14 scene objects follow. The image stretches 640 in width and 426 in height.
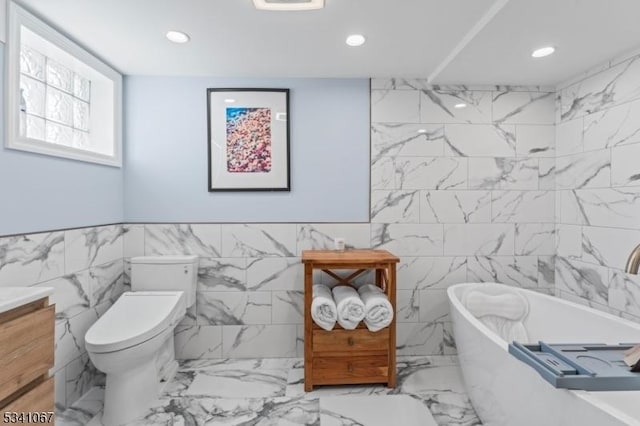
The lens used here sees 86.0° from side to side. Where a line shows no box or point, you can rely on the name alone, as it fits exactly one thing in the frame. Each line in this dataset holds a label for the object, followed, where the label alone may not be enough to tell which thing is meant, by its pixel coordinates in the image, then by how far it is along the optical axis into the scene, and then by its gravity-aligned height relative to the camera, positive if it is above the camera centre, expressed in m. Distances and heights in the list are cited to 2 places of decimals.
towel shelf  2.27 -0.92
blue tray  1.19 -0.59
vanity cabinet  1.17 -0.55
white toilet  1.86 -0.71
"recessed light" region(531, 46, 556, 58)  2.13 +1.00
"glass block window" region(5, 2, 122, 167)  1.74 +0.71
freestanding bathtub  1.21 -0.74
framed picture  2.71 +0.54
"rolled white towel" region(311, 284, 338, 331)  2.21 -0.68
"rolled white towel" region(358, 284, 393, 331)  2.22 -0.68
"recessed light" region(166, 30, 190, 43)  2.03 +1.03
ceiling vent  1.71 +1.03
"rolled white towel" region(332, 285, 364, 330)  2.21 -0.67
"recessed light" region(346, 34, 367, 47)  2.07 +1.04
